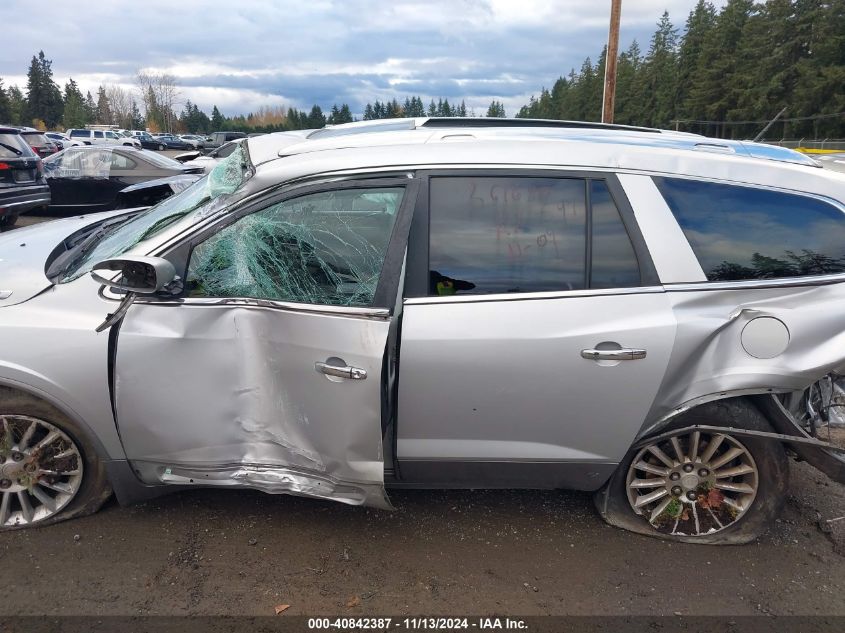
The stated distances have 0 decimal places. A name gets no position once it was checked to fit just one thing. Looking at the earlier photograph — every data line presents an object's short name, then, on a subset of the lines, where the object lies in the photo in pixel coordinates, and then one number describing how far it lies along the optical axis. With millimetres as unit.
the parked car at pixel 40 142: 15491
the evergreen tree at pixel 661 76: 61000
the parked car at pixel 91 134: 49375
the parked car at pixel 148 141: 57000
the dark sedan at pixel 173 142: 63250
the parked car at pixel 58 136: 43600
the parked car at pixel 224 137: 29902
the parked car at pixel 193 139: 63938
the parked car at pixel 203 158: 11512
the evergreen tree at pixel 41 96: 88938
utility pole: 13219
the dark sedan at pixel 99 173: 11008
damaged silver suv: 2562
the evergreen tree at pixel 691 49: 58309
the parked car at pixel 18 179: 9164
